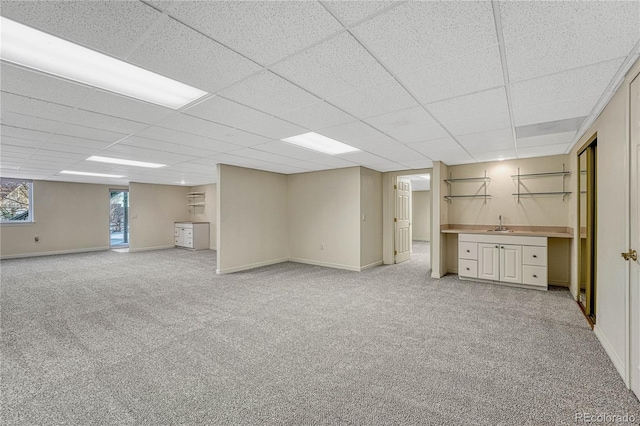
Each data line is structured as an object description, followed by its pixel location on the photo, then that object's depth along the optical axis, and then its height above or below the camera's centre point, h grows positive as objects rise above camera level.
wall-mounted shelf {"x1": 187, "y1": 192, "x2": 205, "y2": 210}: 10.25 +0.46
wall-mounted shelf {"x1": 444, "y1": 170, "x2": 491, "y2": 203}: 5.58 +0.59
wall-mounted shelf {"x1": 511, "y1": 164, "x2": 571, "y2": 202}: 4.82 +0.61
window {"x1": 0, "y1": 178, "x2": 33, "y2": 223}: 7.98 +0.33
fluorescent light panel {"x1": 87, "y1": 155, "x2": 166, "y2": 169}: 5.13 +0.96
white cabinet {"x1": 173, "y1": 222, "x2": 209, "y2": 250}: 9.52 -0.78
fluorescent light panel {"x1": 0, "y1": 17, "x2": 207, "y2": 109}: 1.68 +1.01
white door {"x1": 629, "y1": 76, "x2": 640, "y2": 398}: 1.93 -0.14
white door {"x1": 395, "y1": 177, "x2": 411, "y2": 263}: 6.98 -0.21
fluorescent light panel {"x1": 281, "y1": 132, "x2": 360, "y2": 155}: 3.90 +1.00
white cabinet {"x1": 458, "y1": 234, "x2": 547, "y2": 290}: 4.57 -0.80
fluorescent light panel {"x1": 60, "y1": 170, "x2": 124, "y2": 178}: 6.72 +0.94
